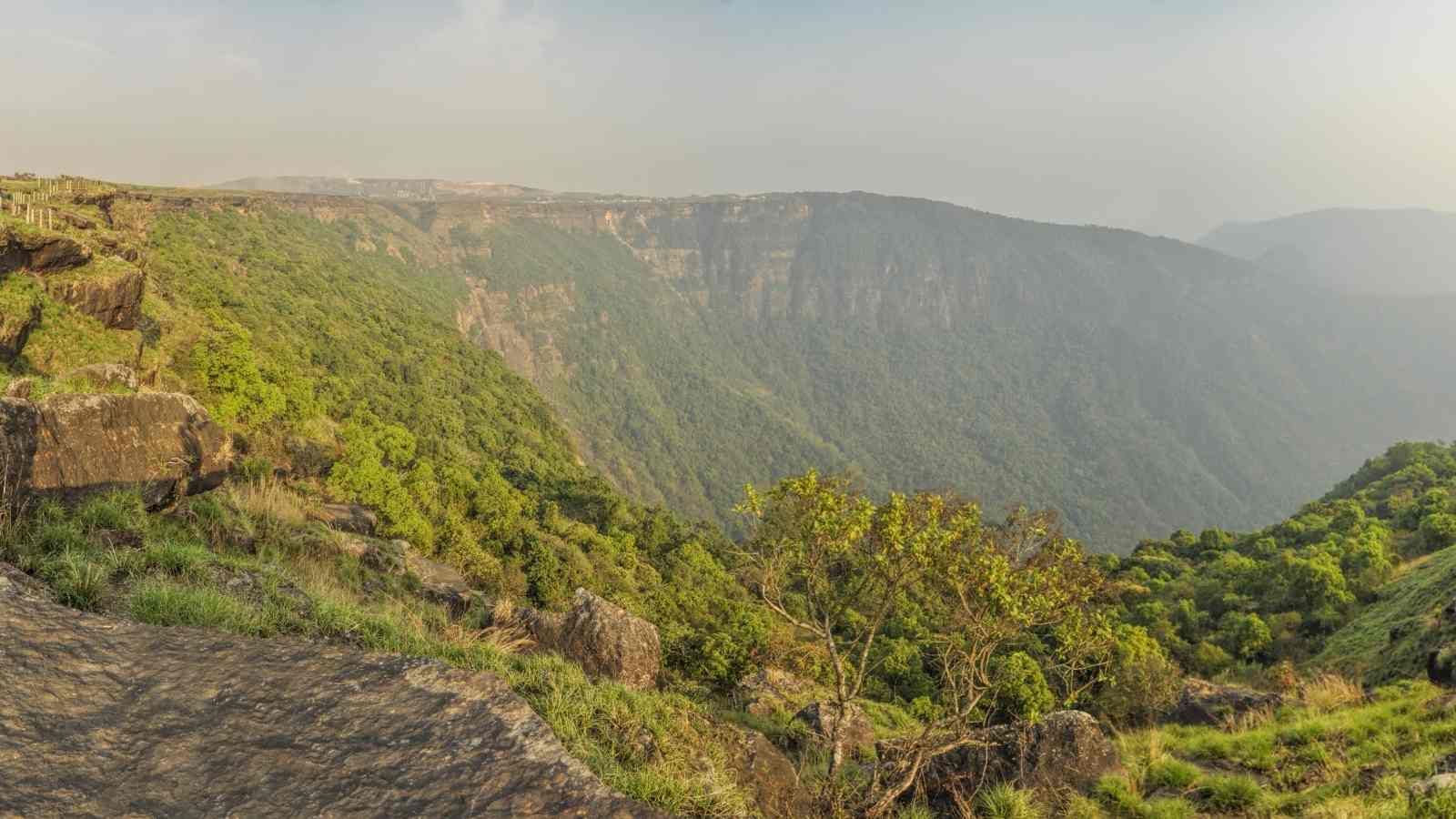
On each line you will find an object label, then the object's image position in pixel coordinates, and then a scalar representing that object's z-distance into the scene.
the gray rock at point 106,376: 15.93
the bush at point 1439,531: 35.56
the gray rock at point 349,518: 20.16
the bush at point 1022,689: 24.67
